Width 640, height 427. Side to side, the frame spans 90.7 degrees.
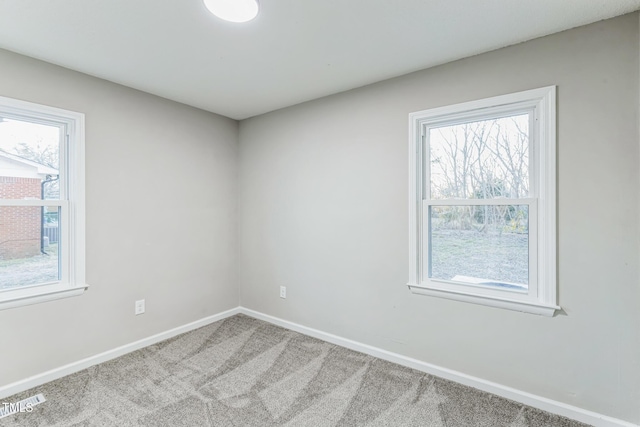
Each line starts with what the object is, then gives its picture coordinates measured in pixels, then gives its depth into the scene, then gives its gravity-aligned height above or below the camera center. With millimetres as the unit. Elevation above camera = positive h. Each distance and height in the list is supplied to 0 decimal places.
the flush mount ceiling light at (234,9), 1549 +1030
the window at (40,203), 2143 +63
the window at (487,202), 1935 +72
